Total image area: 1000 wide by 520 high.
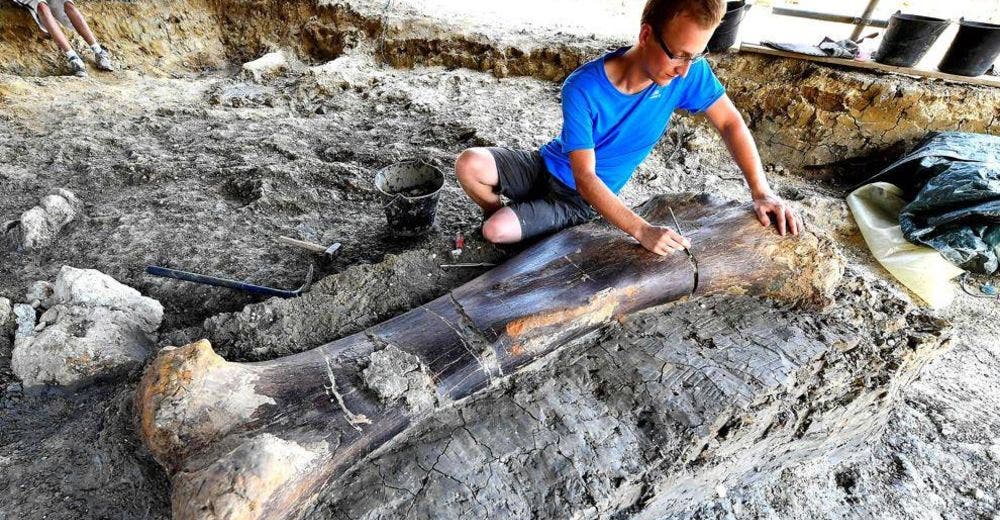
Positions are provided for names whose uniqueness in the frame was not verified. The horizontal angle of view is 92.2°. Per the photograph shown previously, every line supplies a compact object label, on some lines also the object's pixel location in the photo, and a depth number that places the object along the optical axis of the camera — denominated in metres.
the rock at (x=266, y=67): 4.60
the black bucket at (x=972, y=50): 3.38
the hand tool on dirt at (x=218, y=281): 2.15
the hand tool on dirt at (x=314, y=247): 2.43
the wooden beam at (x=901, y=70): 3.61
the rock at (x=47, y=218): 2.39
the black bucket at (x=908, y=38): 3.47
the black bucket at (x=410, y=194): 2.35
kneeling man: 1.61
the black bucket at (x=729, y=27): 3.81
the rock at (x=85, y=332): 1.70
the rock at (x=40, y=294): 2.01
